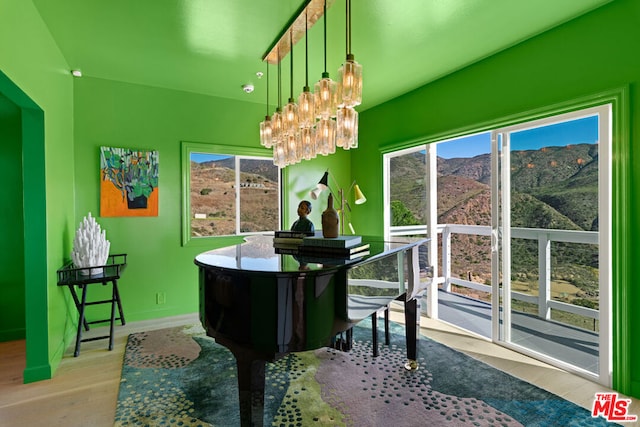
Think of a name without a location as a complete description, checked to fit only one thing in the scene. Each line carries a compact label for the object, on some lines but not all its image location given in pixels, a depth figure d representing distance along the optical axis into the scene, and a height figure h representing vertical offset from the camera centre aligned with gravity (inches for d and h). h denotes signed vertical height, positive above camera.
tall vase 78.2 -2.3
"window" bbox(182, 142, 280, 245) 152.3 +10.8
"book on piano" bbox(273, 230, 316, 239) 90.9 -6.4
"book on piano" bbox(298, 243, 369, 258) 71.5 -9.2
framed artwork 133.9 +13.4
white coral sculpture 111.7 -12.2
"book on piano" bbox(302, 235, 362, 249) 72.9 -7.1
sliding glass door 90.9 -9.3
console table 105.7 -22.6
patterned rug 74.1 -48.6
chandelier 78.4 +28.5
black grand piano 55.7 -17.6
